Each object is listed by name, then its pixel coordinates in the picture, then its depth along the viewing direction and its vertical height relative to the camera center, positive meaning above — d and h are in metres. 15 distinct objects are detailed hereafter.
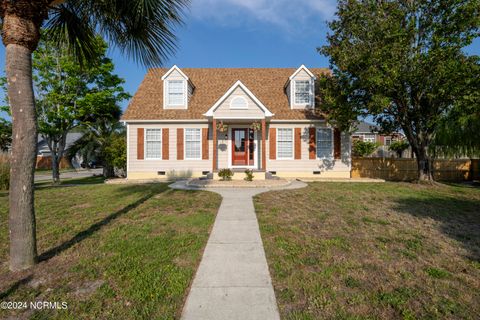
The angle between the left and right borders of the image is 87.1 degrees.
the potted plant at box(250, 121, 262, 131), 14.07 +1.71
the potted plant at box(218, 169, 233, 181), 12.87 -0.93
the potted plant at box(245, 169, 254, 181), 12.86 -0.99
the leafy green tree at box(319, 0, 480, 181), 11.30 +4.57
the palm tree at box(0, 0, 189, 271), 3.41 +1.48
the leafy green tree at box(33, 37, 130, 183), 15.66 +3.92
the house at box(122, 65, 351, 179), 15.48 +0.97
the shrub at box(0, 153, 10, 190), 12.52 -0.88
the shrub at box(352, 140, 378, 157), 26.88 +0.69
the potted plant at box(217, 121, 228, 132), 14.03 +1.64
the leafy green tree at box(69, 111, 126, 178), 18.94 +1.35
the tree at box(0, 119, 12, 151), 17.19 +2.08
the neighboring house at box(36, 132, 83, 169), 39.50 -0.60
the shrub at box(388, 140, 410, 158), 25.64 +0.91
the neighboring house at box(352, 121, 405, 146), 39.40 +3.11
